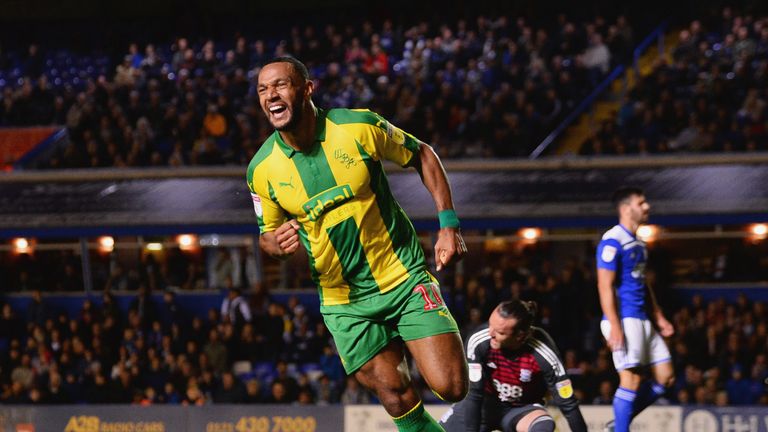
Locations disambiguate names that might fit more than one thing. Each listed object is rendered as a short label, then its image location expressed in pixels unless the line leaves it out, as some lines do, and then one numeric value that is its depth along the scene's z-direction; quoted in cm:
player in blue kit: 1510
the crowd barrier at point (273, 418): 1902
